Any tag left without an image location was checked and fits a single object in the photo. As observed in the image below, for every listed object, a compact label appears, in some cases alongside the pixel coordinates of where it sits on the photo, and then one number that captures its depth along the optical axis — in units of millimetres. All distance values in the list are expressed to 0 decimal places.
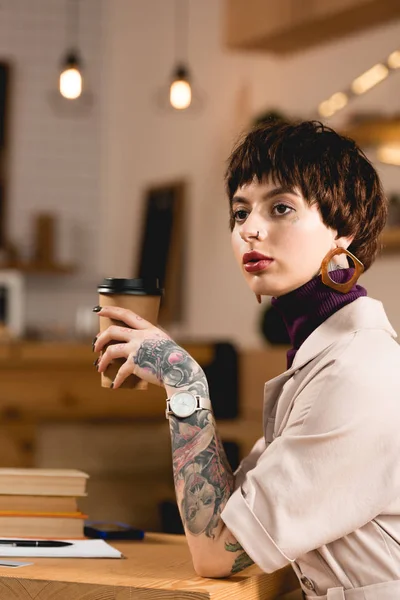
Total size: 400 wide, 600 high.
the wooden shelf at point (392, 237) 4413
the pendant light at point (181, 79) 5148
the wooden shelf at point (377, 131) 4445
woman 1334
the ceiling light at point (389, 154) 4372
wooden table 1326
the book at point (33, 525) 1640
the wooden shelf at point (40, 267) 7215
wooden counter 3760
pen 1585
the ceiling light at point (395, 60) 3484
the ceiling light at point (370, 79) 3684
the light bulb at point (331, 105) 4445
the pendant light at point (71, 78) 4984
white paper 1535
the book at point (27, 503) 1655
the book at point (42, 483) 1651
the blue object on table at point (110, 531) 1781
